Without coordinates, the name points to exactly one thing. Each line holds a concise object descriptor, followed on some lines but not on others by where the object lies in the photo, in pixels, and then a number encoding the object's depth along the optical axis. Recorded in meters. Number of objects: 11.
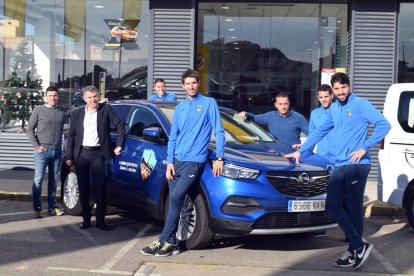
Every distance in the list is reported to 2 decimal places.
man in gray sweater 8.15
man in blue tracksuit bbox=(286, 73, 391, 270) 5.82
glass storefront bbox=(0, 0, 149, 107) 13.05
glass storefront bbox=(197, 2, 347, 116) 13.34
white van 7.82
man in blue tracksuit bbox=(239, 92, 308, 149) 8.09
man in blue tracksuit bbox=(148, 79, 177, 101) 10.13
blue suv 6.09
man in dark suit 7.48
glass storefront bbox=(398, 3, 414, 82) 12.56
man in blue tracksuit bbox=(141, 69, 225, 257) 6.10
